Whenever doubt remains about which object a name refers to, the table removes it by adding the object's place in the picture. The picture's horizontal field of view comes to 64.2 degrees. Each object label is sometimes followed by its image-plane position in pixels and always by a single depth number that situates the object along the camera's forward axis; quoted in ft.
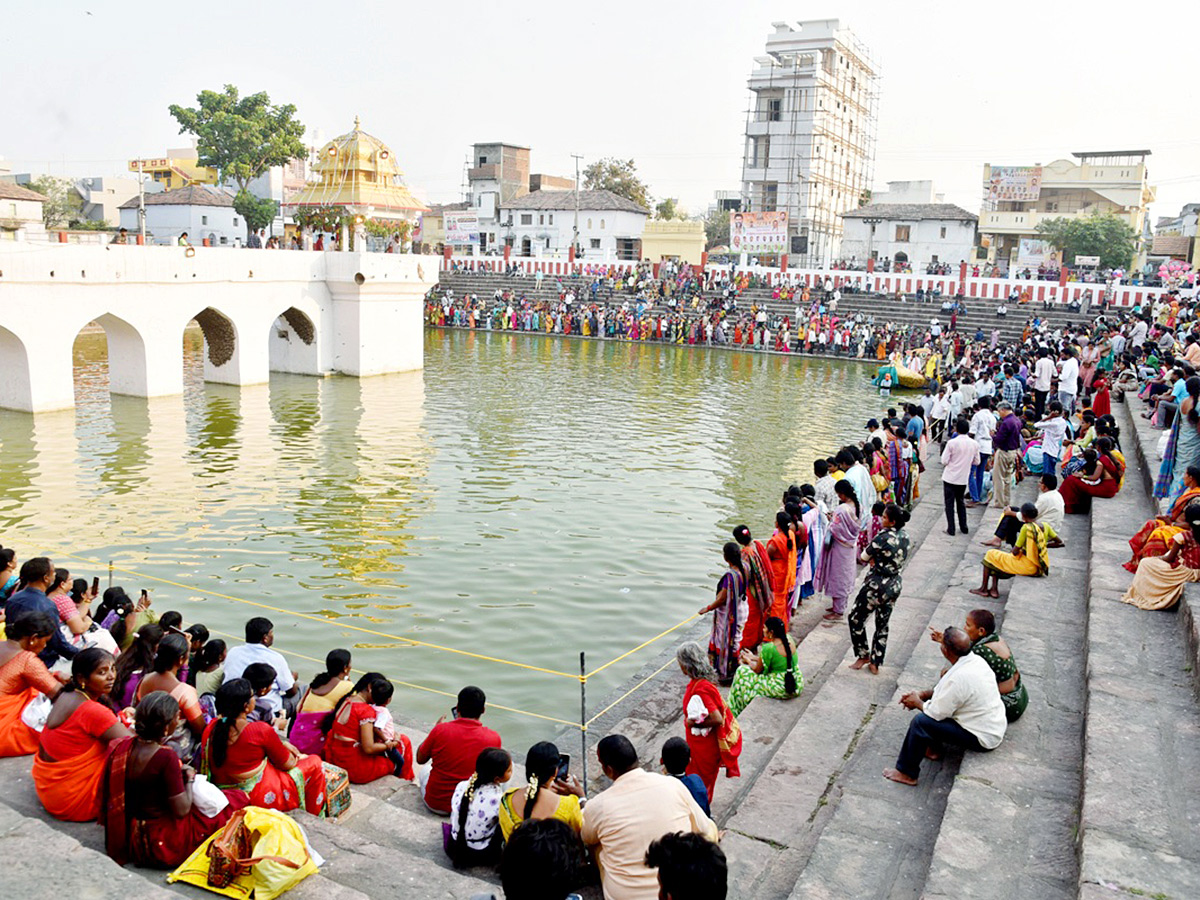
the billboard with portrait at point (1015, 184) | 179.01
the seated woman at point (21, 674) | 16.43
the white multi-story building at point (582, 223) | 169.37
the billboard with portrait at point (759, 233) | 130.52
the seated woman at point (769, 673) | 20.36
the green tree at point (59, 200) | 157.79
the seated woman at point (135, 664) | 18.02
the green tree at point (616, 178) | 198.39
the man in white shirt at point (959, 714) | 16.65
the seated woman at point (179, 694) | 15.93
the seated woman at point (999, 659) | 17.57
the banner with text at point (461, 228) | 157.89
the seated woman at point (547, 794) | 13.53
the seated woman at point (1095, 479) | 33.09
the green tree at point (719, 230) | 214.90
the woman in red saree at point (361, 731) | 17.47
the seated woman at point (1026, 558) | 26.27
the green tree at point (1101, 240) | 153.17
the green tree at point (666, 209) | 218.38
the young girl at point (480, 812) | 14.30
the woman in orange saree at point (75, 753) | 14.43
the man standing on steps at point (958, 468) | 34.06
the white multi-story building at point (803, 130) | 174.91
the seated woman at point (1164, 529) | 23.25
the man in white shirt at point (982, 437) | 37.04
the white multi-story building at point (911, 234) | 153.48
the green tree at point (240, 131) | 138.72
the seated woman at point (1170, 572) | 22.06
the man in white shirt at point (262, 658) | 18.47
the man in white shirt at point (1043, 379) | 54.85
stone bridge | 56.75
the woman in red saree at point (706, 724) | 16.19
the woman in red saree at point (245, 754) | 14.57
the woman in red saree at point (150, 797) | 13.39
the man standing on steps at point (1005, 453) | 35.32
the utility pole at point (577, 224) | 162.34
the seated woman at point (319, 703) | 17.67
